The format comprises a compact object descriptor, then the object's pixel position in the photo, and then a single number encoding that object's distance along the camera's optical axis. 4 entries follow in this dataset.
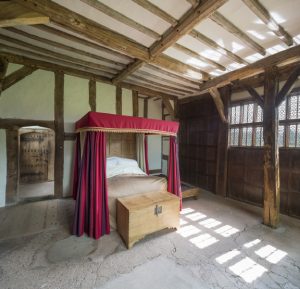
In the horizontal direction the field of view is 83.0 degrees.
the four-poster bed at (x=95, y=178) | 2.67
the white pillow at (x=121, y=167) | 4.03
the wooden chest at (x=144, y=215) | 2.50
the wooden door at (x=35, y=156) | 6.31
